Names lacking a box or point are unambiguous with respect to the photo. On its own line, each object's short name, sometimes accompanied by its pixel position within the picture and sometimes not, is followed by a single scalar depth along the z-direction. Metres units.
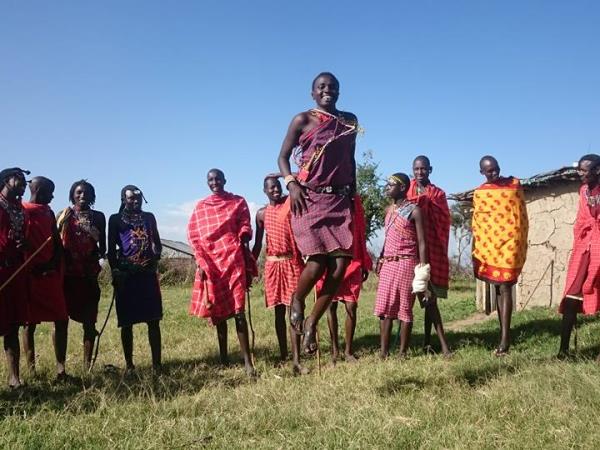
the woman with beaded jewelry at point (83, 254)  6.40
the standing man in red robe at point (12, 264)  5.26
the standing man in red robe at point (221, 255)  6.32
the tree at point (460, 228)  26.21
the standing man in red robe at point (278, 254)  6.67
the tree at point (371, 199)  23.38
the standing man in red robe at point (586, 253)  5.70
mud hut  10.56
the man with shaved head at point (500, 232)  6.80
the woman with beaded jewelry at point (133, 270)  6.46
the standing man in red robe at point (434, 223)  7.13
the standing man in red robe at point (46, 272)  5.69
